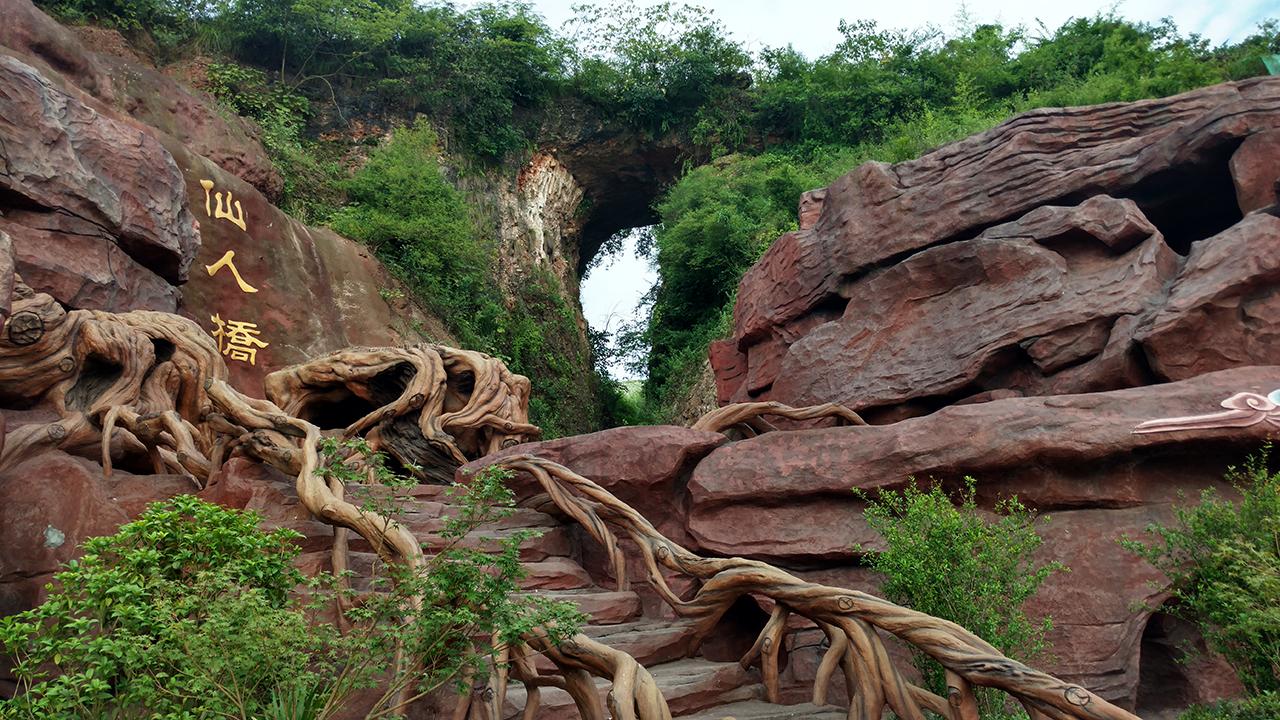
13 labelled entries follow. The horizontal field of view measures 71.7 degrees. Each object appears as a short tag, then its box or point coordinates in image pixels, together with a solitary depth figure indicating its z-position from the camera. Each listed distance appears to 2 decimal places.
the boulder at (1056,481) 4.43
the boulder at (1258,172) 6.40
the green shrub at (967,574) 3.76
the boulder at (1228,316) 5.87
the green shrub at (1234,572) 3.49
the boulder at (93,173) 7.64
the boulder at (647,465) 5.56
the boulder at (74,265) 7.42
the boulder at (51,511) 4.35
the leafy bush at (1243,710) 3.33
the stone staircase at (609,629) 4.00
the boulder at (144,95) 10.01
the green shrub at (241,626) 2.92
